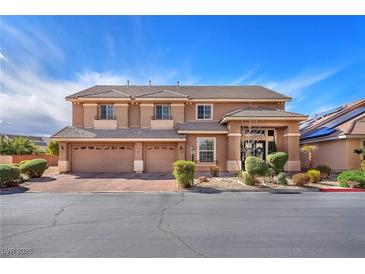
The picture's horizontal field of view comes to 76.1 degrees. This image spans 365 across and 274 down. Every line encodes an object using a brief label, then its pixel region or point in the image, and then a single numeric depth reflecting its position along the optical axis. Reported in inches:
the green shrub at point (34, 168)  652.7
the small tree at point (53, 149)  1154.7
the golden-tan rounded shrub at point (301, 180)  538.9
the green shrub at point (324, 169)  648.4
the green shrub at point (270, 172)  561.3
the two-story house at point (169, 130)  743.7
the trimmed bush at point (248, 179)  548.0
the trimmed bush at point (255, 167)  542.0
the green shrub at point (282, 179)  556.7
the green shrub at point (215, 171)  690.2
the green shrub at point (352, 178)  523.5
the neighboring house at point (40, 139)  2335.6
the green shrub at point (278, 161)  607.2
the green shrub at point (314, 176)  574.2
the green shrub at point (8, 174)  543.8
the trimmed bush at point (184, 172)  524.4
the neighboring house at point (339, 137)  725.9
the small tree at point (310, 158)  868.4
